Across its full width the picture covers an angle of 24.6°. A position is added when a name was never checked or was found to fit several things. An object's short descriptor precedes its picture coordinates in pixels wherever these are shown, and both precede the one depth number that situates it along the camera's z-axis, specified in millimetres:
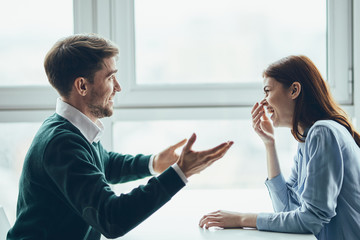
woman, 2356
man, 2271
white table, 2364
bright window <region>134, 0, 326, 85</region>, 3097
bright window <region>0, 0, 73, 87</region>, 3109
